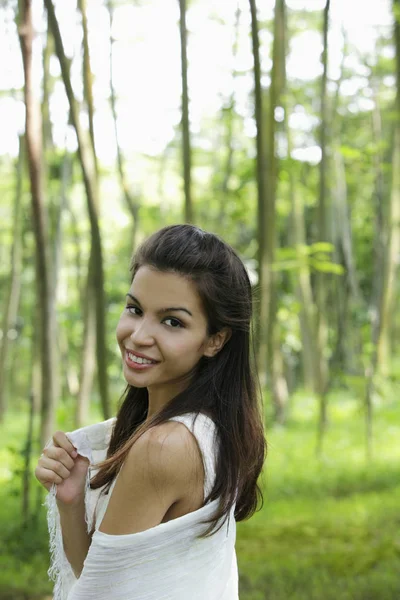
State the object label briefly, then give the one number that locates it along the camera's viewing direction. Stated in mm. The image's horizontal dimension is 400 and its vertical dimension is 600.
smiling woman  1356
